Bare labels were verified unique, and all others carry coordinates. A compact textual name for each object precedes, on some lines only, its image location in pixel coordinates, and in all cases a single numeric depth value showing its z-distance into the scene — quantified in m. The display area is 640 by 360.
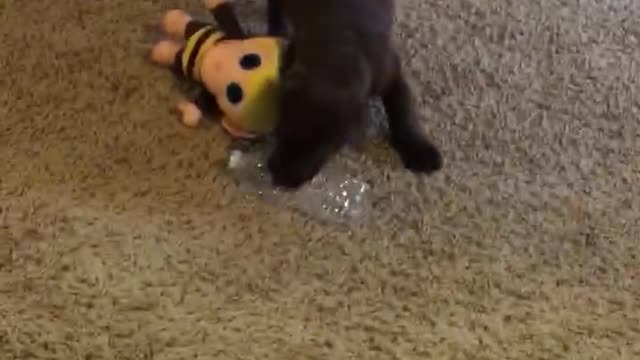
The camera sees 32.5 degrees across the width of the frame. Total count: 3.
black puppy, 1.31
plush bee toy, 1.39
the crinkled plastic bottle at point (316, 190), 1.39
